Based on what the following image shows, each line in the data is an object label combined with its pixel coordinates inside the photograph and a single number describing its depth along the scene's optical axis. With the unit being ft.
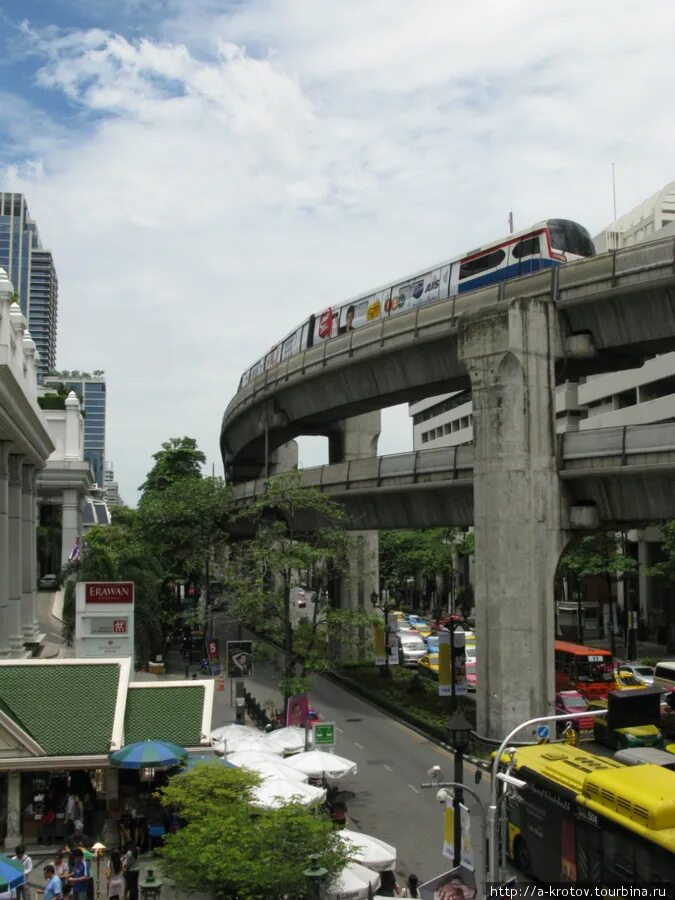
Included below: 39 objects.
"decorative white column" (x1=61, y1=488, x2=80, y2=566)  210.18
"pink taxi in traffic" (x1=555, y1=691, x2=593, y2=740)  108.17
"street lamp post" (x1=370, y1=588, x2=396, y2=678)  142.41
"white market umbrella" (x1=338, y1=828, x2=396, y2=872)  56.40
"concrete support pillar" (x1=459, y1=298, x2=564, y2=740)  97.76
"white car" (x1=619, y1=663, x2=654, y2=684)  141.28
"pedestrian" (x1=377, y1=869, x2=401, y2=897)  58.49
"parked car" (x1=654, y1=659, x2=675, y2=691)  140.15
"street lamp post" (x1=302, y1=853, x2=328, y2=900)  41.47
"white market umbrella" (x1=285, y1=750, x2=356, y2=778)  77.30
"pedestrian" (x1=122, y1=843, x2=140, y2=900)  57.98
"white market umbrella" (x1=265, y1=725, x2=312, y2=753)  87.61
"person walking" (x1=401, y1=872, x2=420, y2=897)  58.96
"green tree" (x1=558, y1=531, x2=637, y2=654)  187.83
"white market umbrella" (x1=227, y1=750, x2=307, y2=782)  71.87
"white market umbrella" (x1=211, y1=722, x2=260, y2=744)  85.56
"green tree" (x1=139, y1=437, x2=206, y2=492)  245.86
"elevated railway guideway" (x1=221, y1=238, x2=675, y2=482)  93.81
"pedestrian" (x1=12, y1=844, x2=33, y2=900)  54.09
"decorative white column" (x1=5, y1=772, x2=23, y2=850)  69.82
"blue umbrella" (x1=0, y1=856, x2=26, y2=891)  47.70
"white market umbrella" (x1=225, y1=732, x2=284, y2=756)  83.05
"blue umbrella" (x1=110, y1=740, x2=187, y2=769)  66.90
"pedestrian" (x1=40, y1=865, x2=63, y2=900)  54.34
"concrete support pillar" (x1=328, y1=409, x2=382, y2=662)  160.56
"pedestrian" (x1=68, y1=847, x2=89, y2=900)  56.29
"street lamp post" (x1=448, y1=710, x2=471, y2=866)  53.93
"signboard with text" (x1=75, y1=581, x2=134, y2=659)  101.81
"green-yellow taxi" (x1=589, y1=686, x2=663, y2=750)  53.72
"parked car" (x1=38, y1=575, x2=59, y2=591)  254.00
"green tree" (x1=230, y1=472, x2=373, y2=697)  104.06
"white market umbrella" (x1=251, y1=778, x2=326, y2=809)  63.77
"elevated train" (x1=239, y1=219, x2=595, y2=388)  106.83
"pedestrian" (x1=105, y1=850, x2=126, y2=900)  57.21
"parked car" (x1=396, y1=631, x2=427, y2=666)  174.47
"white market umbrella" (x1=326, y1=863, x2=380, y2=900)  51.49
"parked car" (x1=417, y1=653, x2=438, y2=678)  158.92
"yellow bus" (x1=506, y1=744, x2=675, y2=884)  46.70
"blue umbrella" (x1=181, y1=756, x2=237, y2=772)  66.21
